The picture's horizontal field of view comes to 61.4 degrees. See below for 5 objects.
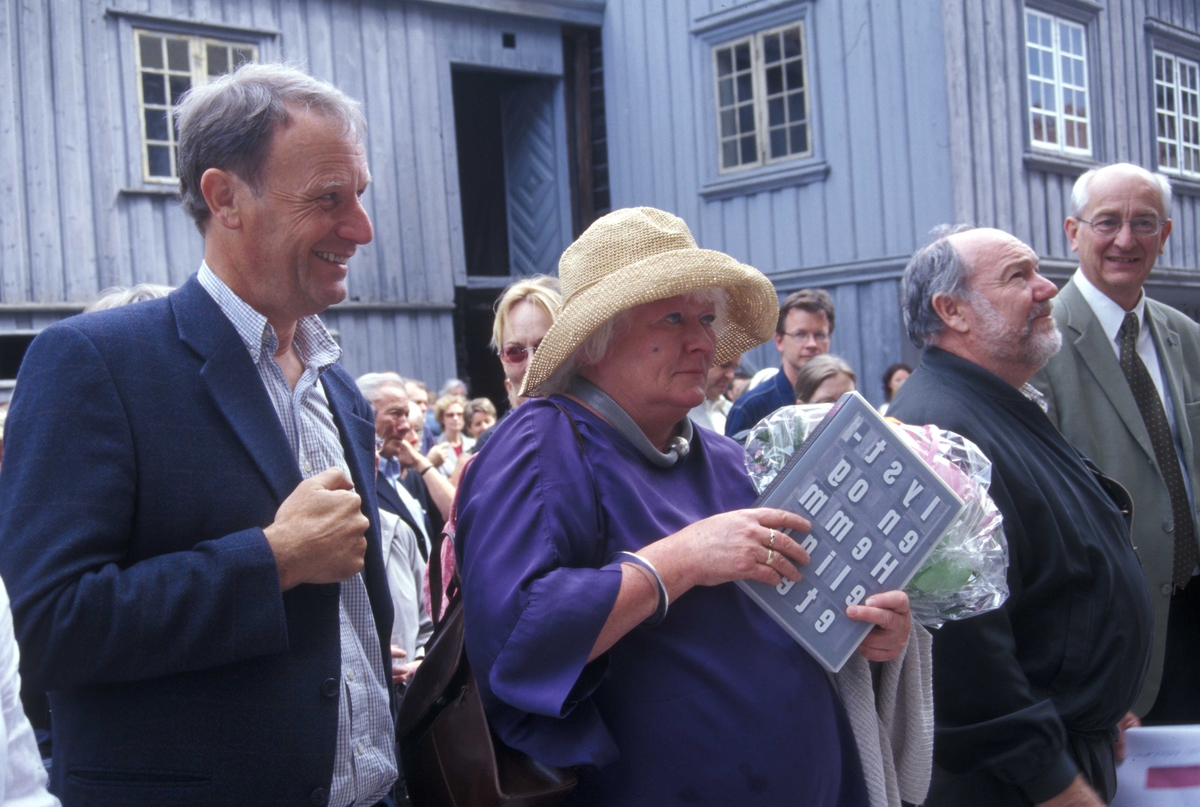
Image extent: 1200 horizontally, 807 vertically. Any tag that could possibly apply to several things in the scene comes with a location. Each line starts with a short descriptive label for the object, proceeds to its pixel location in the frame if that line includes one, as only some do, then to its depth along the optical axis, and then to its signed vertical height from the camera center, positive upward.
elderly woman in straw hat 1.64 -0.33
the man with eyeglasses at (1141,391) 3.11 -0.13
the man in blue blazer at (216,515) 1.47 -0.17
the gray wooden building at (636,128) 7.81 +2.20
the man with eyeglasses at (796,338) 5.01 +0.16
